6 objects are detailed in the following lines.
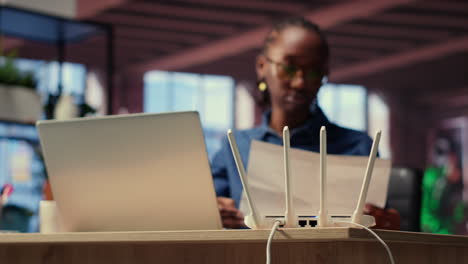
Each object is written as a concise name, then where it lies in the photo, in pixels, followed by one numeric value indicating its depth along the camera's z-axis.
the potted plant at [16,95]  4.46
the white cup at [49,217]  2.55
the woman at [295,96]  3.04
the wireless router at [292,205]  2.02
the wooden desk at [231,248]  1.97
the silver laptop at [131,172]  2.15
